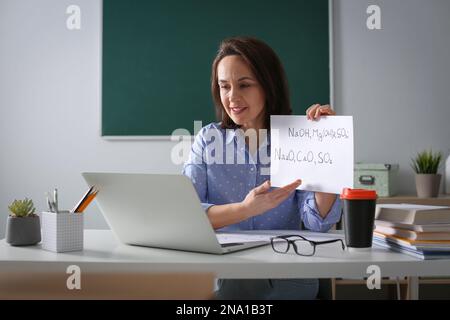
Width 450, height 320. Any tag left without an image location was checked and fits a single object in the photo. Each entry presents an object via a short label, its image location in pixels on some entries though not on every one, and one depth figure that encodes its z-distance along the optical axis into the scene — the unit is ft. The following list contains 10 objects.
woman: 4.76
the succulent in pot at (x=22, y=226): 3.46
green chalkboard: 9.69
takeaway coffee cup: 3.05
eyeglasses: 3.08
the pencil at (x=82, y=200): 3.31
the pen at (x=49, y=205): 3.38
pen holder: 3.22
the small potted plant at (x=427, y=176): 8.64
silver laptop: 2.94
